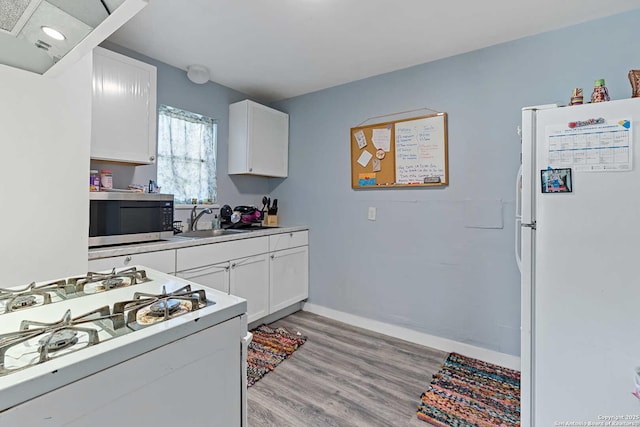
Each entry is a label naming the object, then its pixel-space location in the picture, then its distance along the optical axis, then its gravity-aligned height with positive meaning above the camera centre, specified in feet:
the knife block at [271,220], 11.11 -0.24
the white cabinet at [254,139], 9.79 +2.53
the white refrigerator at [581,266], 4.02 -0.73
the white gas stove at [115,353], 1.75 -0.94
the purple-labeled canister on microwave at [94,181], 6.55 +0.72
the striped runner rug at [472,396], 5.40 -3.64
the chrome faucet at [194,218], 9.18 -0.13
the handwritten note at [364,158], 9.21 +1.74
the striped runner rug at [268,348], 6.88 -3.52
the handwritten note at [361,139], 9.30 +2.34
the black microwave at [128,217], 5.89 -0.07
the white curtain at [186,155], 8.70 +1.83
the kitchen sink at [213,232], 8.82 -0.56
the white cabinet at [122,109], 6.42 +2.37
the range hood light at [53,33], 2.97 +1.82
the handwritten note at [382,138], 8.83 +2.27
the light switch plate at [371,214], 9.17 +0.01
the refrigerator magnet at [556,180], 4.35 +0.51
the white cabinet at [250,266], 6.54 -1.39
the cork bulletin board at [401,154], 8.06 +1.76
